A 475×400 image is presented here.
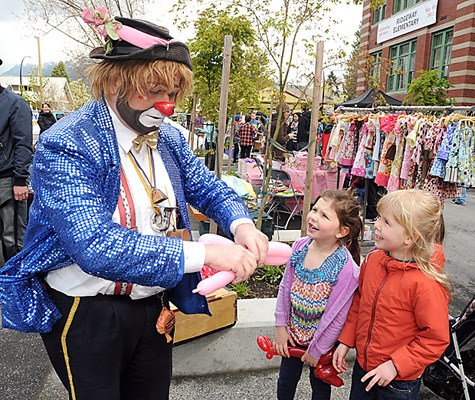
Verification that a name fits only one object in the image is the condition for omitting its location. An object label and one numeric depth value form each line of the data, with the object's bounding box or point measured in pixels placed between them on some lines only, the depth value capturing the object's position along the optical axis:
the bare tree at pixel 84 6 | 7.83
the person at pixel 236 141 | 15.36
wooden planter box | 2.89
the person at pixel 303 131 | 11.85
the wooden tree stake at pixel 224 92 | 4.09
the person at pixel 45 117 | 10.52
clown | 1.18
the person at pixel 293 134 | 14.41
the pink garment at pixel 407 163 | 5.06
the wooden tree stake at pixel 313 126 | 4.02
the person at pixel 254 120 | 16.01
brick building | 18.08
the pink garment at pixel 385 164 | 5.45
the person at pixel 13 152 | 4.02
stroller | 2.35
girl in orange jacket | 1.85
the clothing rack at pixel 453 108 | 5.21
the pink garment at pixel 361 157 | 6.02
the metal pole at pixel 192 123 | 9.34
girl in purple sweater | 2.17
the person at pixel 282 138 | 5.53
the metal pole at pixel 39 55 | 27.15
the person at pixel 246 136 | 14.33
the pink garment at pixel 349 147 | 6.43
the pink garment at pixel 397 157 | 5.21
